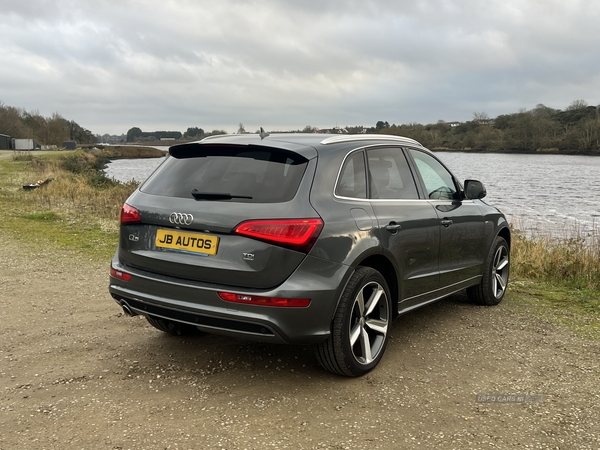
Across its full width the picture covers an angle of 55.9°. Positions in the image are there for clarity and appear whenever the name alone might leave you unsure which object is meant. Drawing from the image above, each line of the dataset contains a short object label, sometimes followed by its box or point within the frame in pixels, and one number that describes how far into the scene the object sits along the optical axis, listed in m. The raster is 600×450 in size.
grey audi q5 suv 3.54
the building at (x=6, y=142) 86.50
